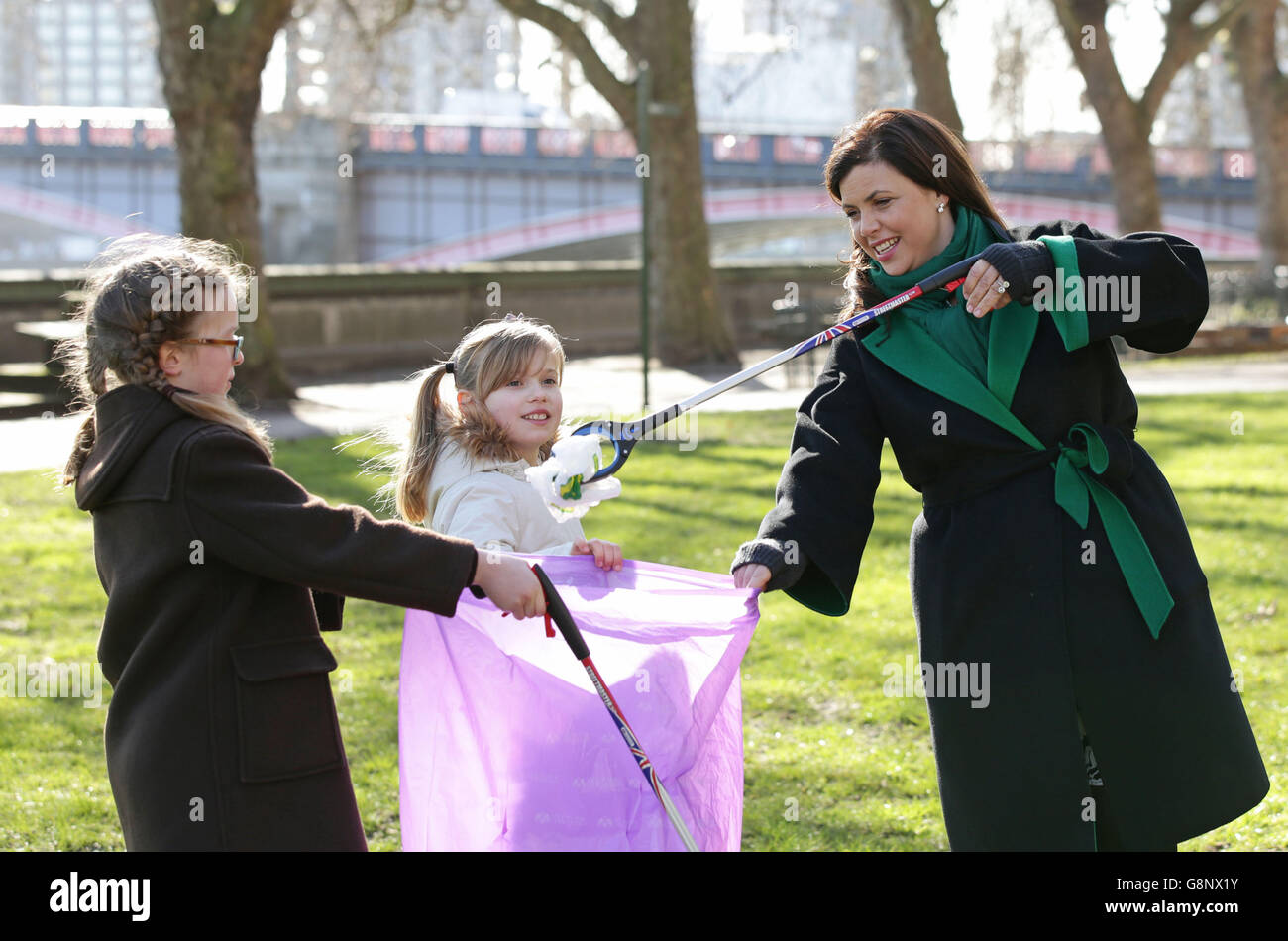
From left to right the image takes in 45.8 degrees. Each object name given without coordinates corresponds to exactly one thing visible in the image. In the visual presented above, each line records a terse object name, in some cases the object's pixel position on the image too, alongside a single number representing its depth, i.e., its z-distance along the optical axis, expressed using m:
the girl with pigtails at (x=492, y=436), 3.40
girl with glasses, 2.55
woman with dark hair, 2.86
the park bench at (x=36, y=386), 13.96
